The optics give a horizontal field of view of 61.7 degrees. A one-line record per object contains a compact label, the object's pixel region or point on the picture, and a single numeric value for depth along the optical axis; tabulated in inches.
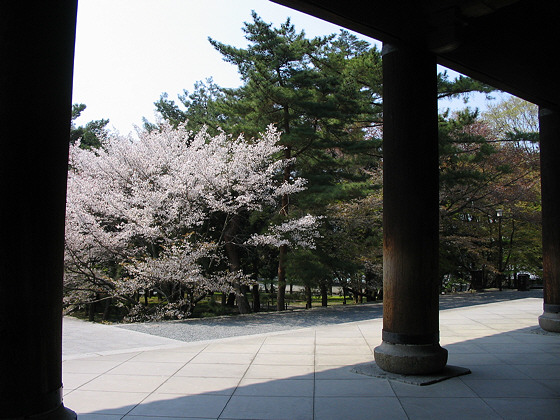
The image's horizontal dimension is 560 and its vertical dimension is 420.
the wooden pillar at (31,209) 101.1
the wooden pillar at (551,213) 346.9
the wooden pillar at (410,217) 214.7
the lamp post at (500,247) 846.4
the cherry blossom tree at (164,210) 503.8
